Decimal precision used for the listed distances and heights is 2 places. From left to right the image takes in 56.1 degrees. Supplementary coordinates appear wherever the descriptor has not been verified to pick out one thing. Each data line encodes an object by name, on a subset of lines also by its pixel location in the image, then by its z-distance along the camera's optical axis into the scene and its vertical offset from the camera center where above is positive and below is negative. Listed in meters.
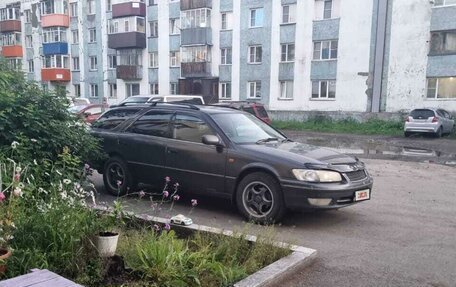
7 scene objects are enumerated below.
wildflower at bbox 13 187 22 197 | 3.37 -0.86
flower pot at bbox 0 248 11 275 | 2.96 -1.22
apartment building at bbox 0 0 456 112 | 26.97 +2.74
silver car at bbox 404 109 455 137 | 22.39 -1.81
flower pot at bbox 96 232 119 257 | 3.63 -1.36
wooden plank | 2.52 -1.19
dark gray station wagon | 5.77 -1.12
